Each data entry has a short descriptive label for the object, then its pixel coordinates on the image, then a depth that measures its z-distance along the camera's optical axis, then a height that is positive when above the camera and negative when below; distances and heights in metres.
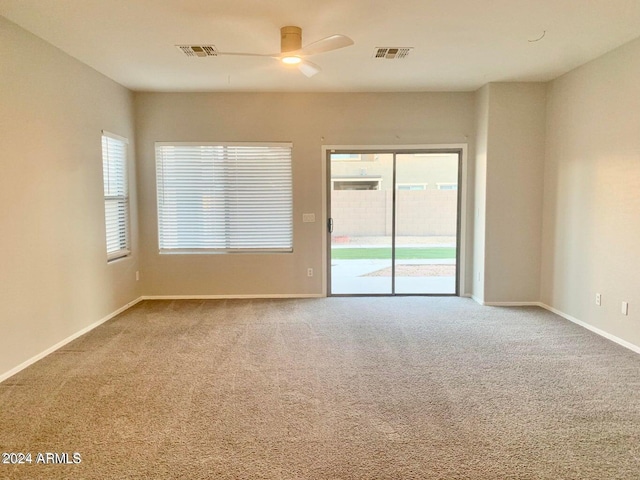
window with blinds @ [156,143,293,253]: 5.46 +0.16
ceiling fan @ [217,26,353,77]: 2.94 +1.26
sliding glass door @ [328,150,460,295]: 5.58 +0.02
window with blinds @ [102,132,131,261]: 4.67 +0.18
